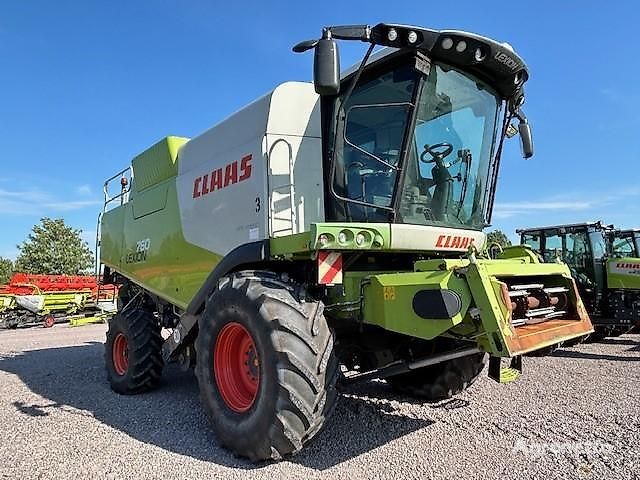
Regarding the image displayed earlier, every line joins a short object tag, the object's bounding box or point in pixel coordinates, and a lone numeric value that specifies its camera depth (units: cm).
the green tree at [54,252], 4312
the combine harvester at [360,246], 330
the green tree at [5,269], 4342
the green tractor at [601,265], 1004
